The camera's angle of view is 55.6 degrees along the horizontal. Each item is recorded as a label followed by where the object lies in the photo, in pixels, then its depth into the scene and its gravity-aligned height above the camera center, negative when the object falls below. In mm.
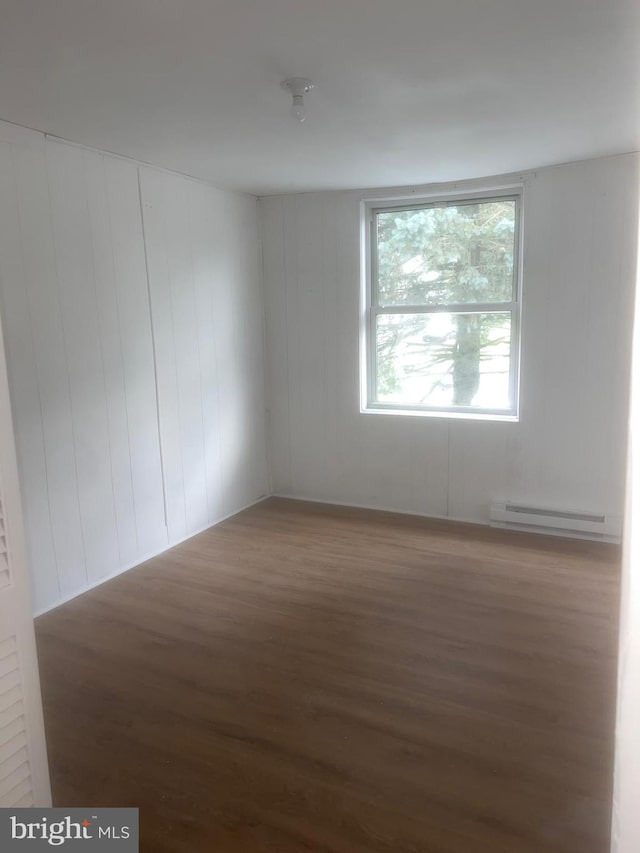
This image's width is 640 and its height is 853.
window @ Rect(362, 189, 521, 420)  4172 +107
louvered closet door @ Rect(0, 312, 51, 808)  1332 -717
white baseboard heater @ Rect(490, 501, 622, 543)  3904 -1337
